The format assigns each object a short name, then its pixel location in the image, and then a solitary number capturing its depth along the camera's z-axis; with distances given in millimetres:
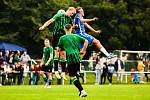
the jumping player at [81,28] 25016
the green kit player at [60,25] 25062
